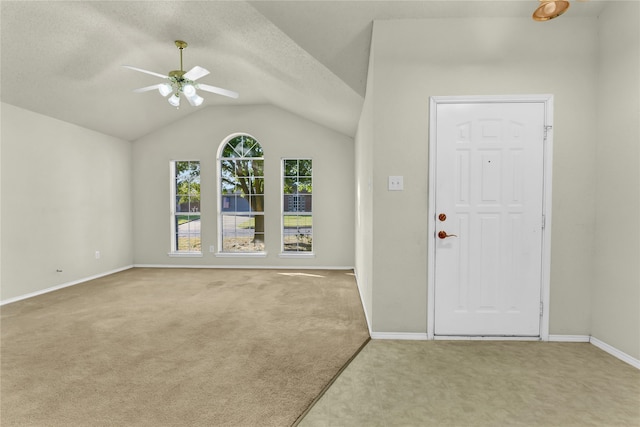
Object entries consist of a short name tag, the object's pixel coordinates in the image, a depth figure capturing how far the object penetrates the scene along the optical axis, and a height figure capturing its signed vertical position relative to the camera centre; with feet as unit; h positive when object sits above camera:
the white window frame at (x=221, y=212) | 18.84 -0.62
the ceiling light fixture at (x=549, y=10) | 5.89 +3.96
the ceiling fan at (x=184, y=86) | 10.36 +4.22
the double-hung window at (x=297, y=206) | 19.01 -0.22
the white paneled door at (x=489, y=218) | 8.24 -0.43
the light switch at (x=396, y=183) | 8.39 +0.55
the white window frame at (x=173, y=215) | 19.07 -0.82
